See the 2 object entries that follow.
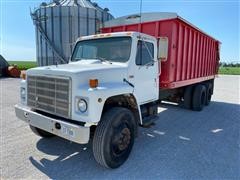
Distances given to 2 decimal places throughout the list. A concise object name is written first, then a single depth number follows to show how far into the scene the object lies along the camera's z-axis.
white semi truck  3.15
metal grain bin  19.69
